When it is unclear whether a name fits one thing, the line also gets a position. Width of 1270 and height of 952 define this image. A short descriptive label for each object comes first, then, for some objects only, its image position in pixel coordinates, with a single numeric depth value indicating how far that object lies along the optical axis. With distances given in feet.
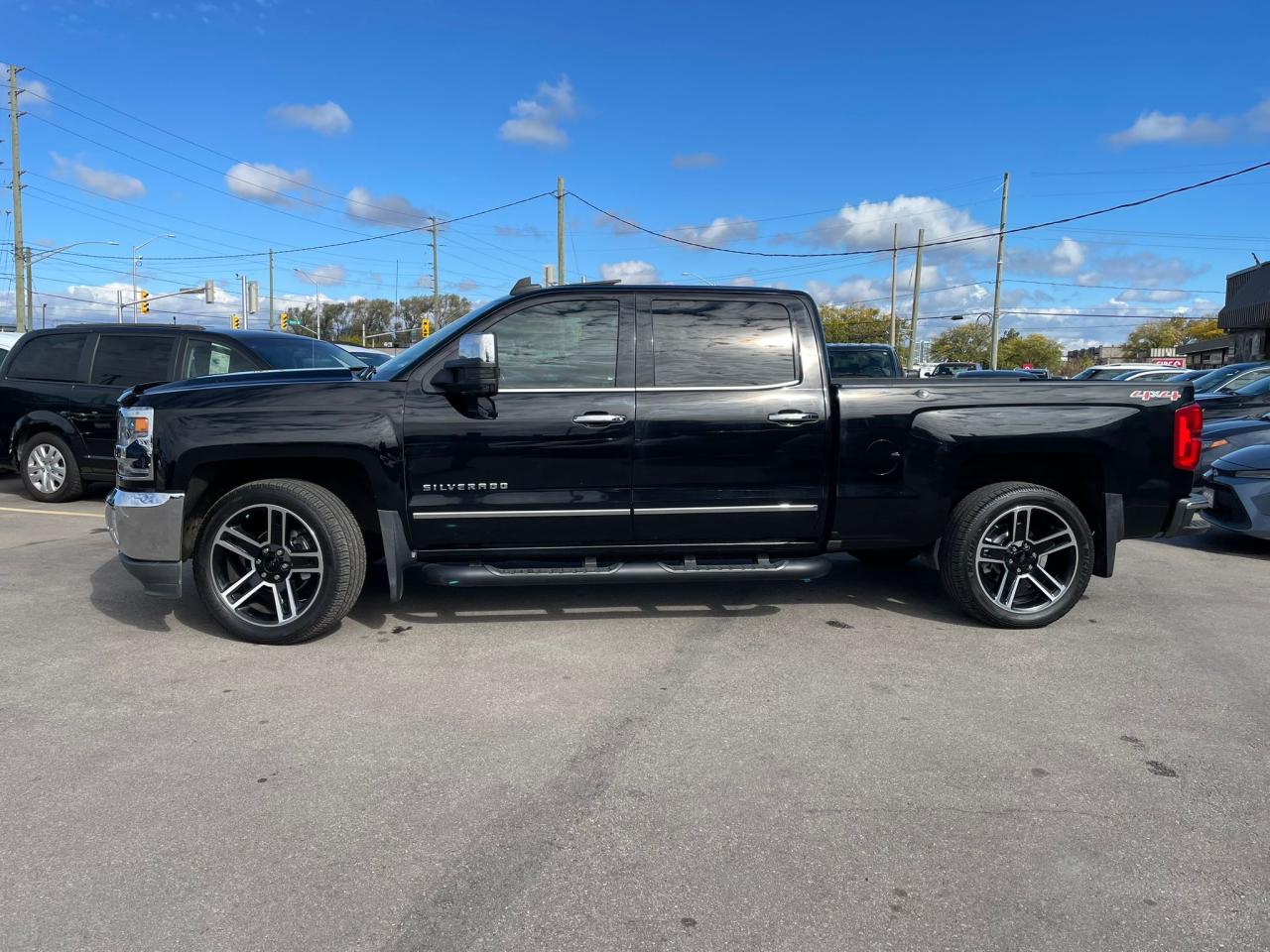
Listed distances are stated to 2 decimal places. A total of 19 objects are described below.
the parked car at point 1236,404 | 38.27
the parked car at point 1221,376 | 47.40
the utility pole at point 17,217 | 111.75
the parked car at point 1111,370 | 75.54
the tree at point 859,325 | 270.87
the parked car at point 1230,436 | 27.51
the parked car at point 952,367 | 135.48
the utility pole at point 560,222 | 105.50
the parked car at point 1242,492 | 22.84
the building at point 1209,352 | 155.50
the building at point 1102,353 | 365.81
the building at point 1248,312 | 103.84
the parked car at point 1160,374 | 69.46
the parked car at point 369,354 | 39.08
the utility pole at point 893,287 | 172.45
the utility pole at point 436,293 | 162.10
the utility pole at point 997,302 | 138.63
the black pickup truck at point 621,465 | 14.74
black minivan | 28.12
